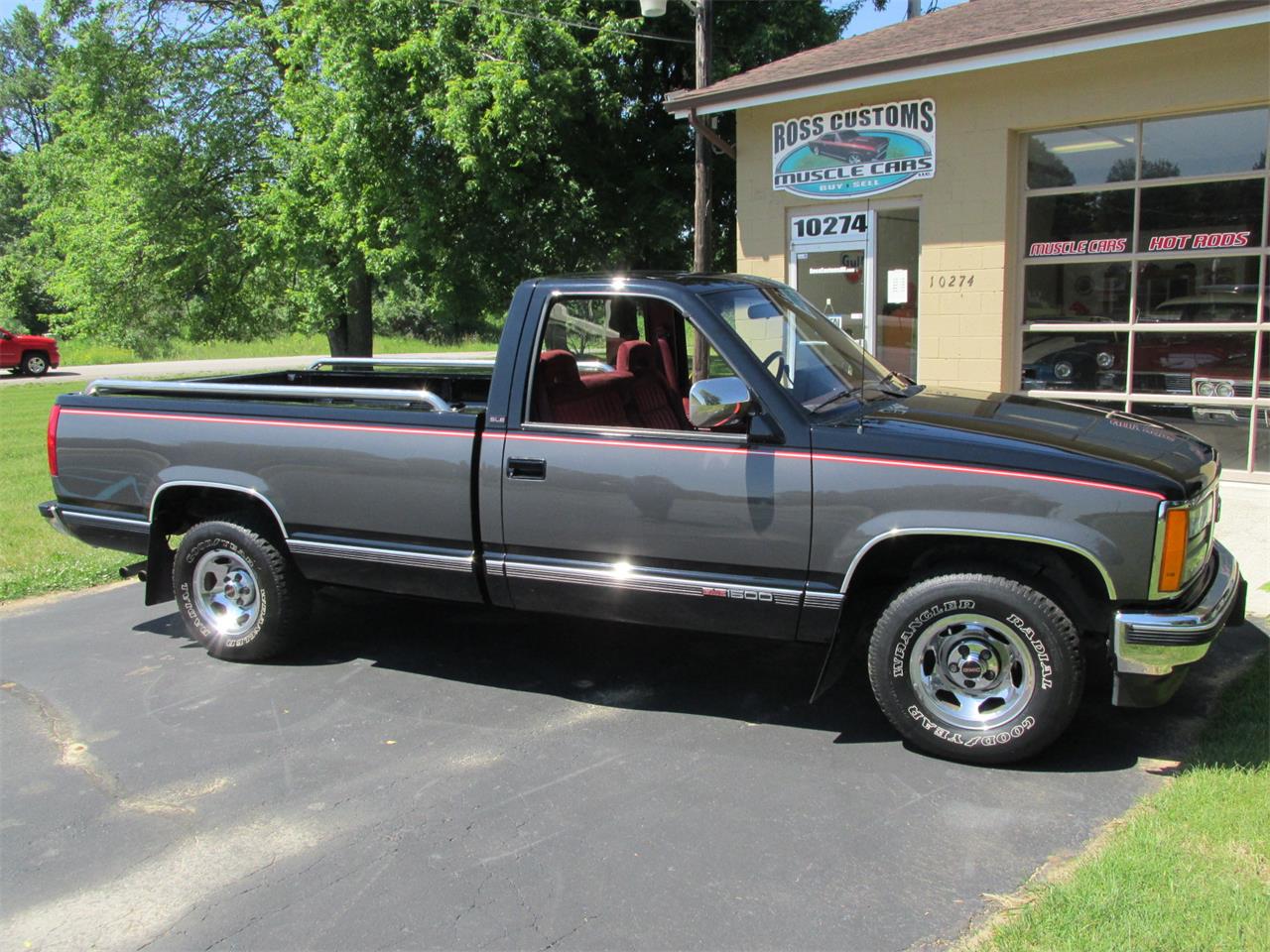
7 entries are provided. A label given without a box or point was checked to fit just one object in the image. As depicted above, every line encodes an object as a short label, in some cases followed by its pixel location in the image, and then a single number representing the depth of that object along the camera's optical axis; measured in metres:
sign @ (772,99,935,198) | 9.81
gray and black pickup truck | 3.87
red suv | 30.44
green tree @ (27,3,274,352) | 19.75
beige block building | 8.48
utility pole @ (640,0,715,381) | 11.57
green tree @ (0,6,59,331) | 45.09
